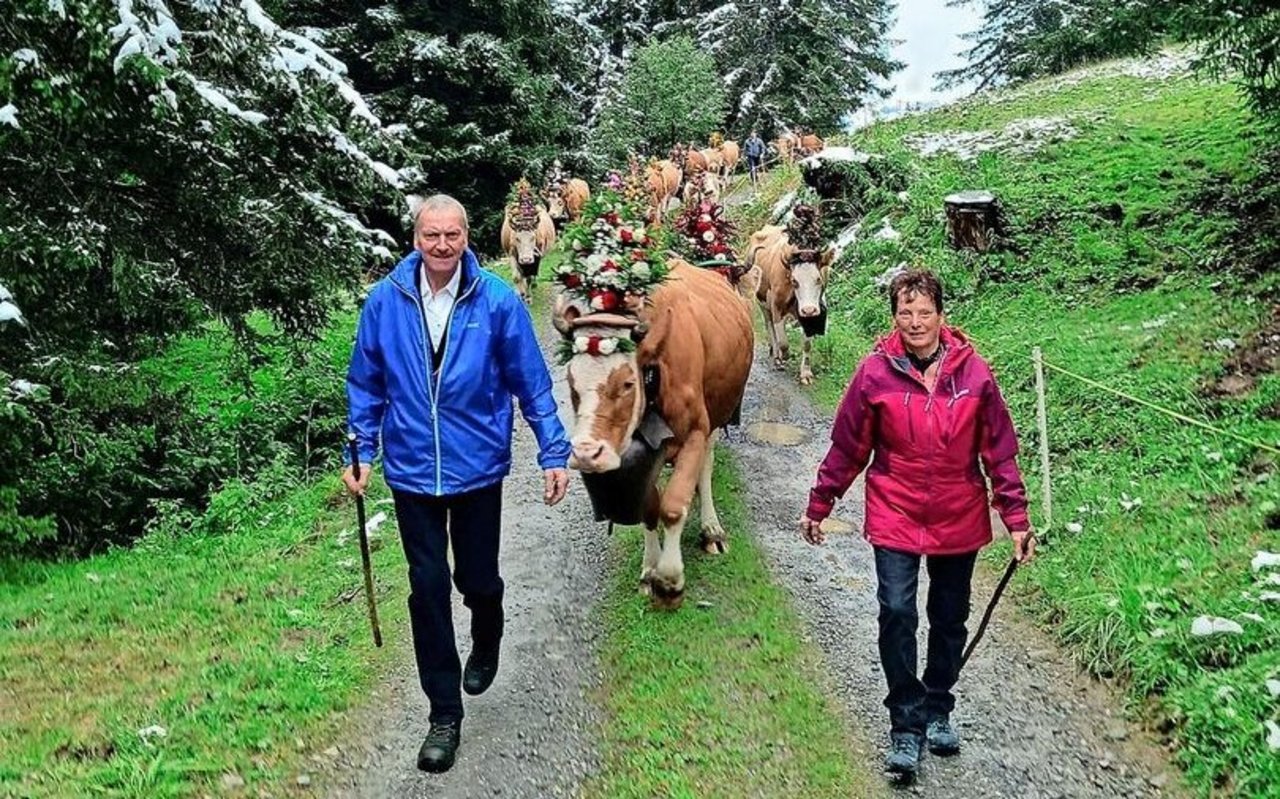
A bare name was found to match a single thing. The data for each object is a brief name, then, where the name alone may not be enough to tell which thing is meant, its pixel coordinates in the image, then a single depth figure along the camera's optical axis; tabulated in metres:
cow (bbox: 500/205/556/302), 17.84
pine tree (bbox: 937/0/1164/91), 33.88
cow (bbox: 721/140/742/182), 33.94
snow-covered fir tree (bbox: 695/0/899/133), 39.25
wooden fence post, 7.25
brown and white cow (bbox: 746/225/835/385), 12.43
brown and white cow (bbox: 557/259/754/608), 5.50
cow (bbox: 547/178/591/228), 22.06
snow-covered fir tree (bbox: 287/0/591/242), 21.48
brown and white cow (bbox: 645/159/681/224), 24.80
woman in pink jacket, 4.38
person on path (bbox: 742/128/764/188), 33.84
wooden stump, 13.91
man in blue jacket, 4.54
